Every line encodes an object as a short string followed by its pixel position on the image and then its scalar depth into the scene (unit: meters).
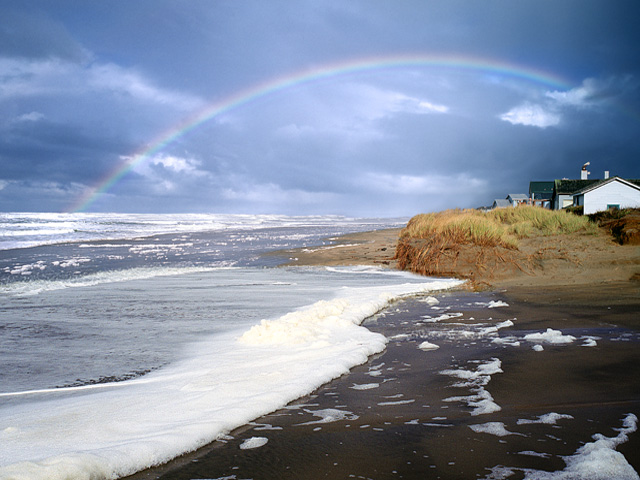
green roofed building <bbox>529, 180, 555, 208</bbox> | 64.19
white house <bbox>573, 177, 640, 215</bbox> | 36.69
